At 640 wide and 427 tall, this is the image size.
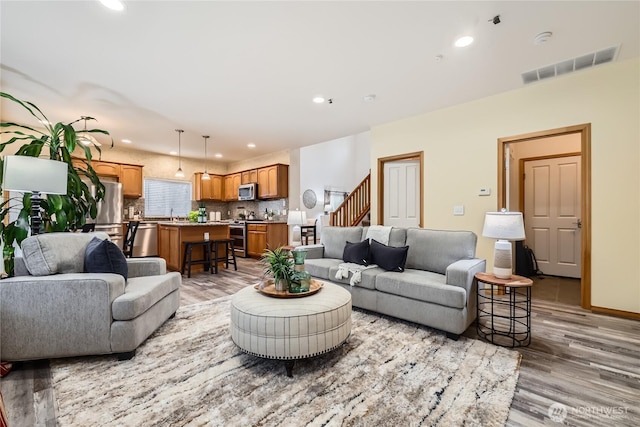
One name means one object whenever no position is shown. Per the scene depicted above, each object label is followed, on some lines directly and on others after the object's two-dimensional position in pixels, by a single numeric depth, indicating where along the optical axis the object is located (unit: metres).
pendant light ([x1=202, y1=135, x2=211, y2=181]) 5.93
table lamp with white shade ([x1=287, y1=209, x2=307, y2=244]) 5.22
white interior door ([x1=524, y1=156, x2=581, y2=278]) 4.87
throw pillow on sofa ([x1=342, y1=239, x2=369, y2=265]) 3.39
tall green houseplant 2.54
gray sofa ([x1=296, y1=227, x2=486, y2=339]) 2.52
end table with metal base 2.43
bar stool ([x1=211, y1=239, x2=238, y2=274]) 5.22
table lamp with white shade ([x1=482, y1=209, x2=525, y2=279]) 2.54
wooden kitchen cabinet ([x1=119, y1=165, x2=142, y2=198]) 6.75
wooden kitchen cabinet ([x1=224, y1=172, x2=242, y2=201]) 8.17
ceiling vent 2.88
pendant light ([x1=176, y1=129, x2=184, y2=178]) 5.55
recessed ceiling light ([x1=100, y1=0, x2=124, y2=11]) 2.15
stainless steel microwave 7.54
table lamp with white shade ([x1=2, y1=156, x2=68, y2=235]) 2.25
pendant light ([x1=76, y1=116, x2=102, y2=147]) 3.82
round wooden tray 2.21
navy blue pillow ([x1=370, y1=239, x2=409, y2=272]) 3.09
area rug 1.56
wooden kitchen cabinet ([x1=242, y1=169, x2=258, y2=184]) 7.68
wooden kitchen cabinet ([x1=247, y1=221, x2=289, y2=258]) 6.77
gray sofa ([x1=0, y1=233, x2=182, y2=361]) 1.97
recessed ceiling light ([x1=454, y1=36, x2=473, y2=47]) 2.60
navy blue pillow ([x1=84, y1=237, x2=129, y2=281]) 2.36
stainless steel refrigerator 5.70
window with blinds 7.45
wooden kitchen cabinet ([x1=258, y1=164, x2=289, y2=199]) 7.06
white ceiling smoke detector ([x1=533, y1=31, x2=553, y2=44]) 2.53
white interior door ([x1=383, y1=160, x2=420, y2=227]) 5.08
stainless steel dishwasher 6.38
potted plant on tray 2.29
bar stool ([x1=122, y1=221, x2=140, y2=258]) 4.64
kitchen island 5.10
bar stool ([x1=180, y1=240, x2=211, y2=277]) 4.86
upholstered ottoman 1.91
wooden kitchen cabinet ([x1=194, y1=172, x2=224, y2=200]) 8.05
